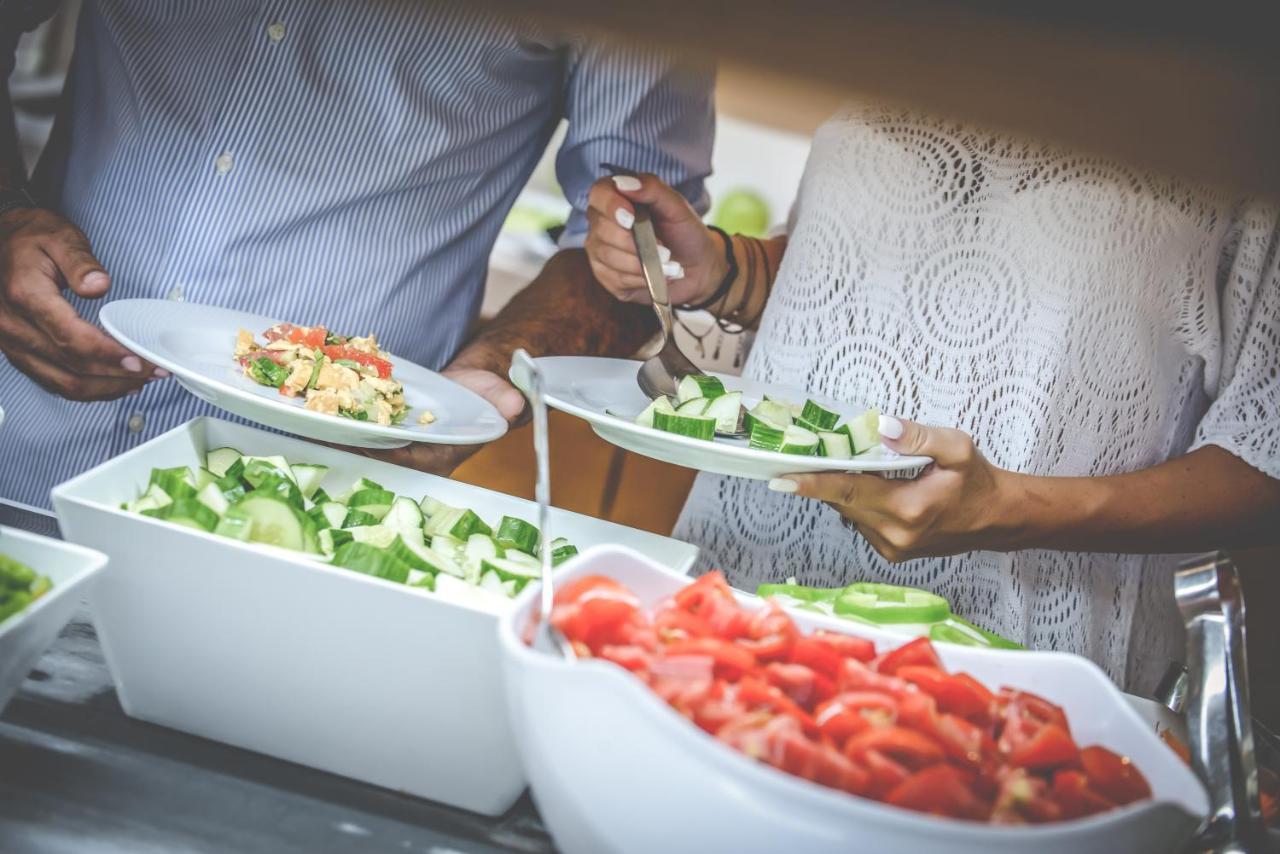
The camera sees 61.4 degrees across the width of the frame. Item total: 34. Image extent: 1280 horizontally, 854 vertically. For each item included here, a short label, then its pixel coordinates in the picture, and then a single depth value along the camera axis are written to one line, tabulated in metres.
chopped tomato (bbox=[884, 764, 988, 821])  0.70
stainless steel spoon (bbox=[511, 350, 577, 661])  0.82
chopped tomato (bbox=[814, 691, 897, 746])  0.77
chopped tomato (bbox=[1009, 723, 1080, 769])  0.79
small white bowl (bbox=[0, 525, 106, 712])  0.79
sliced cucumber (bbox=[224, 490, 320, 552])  1.03
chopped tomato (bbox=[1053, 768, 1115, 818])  0.75
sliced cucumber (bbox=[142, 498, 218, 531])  1.00
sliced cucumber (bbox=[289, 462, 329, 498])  1.25
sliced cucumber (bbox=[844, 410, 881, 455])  1.30
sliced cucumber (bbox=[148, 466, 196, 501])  1.07
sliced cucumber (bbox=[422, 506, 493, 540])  1.21
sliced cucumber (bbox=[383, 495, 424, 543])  1.16
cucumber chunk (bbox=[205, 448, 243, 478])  1.26
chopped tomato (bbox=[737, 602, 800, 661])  0.85
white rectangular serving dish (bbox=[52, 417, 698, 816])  0.93
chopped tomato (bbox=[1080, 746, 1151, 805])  0.78
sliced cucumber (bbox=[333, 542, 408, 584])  0.99
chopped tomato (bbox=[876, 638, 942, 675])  0.88
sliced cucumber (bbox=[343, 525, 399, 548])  1.10
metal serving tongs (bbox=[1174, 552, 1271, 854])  0.86
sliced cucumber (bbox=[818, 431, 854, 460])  1.28
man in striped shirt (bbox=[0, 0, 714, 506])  1.73
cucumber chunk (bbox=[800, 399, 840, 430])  1.38
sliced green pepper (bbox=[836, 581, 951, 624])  1.04
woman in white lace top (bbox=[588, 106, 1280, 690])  1.42
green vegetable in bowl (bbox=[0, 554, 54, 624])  0.82
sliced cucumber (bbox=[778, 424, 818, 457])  1.26
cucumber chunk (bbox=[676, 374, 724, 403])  1.46
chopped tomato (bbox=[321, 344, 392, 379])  1.45
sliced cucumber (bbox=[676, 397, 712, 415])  1.40
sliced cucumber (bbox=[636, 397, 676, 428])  1.31
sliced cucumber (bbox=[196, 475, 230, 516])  1.05
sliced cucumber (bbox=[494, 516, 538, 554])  1.25
